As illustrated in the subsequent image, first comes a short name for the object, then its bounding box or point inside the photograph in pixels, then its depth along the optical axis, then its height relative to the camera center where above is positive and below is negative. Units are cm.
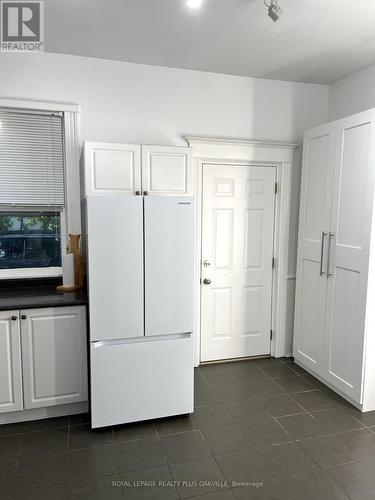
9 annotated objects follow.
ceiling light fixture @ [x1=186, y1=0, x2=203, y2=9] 200 +113
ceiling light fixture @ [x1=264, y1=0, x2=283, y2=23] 204 +111
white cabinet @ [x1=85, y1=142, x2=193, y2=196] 257 +26
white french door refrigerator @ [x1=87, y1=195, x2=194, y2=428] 239 -69
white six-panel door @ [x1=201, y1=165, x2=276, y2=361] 344 -52
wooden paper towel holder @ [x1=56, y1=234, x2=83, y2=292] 288 -48
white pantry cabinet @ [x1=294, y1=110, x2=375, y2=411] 267 -42
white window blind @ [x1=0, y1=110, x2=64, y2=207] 292 +37
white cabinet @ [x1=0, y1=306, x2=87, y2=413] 247 -108
